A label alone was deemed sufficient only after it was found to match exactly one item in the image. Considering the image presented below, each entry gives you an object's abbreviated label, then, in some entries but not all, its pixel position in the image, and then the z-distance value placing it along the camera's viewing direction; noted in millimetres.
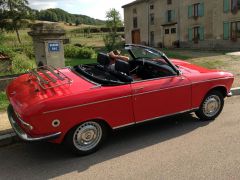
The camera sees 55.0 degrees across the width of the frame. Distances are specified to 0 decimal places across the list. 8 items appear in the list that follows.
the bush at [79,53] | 13939
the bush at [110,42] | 16046
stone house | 20192
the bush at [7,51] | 8791
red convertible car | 3173
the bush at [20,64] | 7663
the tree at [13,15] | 30304
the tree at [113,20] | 37746
